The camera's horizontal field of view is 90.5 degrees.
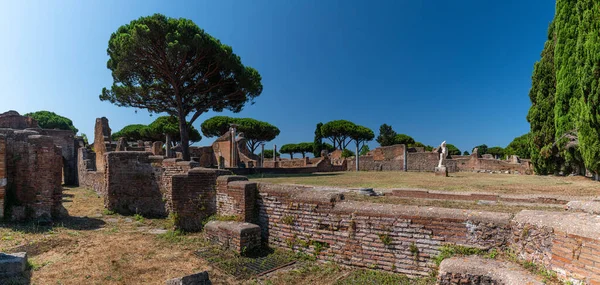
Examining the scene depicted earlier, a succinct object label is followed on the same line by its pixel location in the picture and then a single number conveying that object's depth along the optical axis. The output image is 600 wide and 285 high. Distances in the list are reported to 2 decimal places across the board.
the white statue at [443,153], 20.72
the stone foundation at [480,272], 3.12
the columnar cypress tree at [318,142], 57.25
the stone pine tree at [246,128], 48.81
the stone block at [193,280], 3.58
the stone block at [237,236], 5.36
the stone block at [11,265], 4.20
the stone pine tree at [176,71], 18.36
